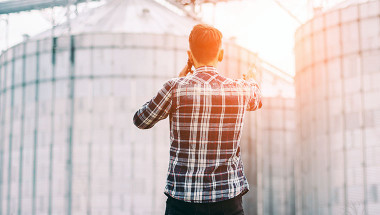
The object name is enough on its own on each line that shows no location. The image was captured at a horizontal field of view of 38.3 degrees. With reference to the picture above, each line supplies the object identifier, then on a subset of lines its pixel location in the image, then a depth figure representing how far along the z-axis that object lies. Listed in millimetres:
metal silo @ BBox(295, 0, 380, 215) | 15328
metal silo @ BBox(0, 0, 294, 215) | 17188
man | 3010
